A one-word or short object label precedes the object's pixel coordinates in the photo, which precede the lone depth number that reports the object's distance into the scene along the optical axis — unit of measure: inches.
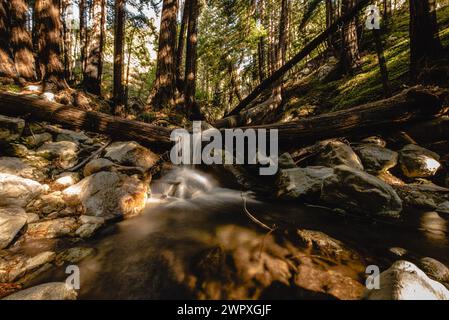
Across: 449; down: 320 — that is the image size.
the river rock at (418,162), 169.5
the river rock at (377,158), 181.0
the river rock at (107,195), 132.5
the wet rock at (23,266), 82.9
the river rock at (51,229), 109.3
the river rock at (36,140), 174.6
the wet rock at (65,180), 146.4
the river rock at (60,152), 169.2
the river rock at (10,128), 162.7
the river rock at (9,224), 96.8
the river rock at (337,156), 178.4
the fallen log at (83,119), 184.7
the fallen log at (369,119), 181.0
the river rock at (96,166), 157.5
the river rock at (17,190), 118.1
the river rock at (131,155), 176.9
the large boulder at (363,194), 134.6
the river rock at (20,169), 142.5
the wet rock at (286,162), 191.2
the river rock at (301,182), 160.7
